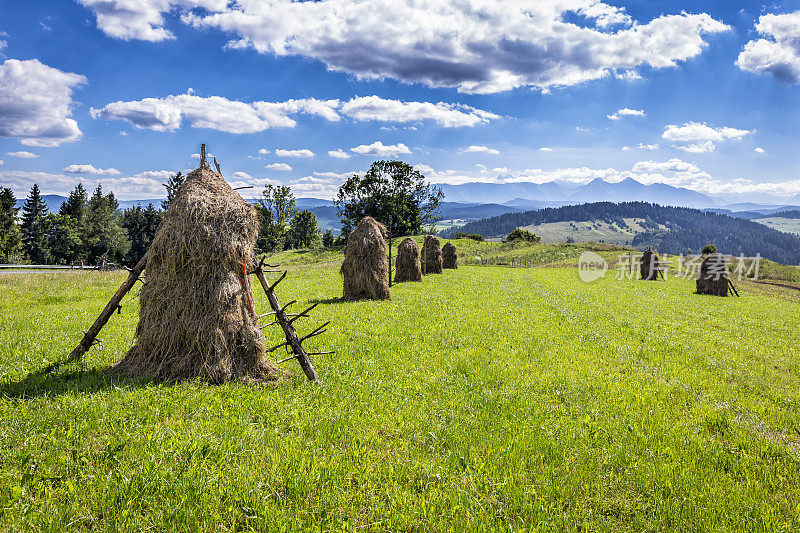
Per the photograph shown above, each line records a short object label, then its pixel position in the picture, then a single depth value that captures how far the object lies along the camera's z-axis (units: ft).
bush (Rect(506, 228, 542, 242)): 321.03
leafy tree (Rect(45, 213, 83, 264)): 248.11
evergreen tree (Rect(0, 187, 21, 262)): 220.02
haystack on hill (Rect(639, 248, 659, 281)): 154.40
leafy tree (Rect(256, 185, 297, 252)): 285.02
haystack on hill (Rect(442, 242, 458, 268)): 161.99
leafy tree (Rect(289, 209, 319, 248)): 367.80
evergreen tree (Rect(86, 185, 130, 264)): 266.16
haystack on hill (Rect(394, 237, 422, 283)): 102.73
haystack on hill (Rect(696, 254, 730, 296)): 108.78
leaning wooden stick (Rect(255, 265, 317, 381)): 27.55
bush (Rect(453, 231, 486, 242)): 316.11
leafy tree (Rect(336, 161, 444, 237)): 263.70
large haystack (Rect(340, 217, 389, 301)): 69.56
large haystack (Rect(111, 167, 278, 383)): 26.12
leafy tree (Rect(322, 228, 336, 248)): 368.89
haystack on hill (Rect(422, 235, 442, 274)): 130.82
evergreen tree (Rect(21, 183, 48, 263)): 253.03
